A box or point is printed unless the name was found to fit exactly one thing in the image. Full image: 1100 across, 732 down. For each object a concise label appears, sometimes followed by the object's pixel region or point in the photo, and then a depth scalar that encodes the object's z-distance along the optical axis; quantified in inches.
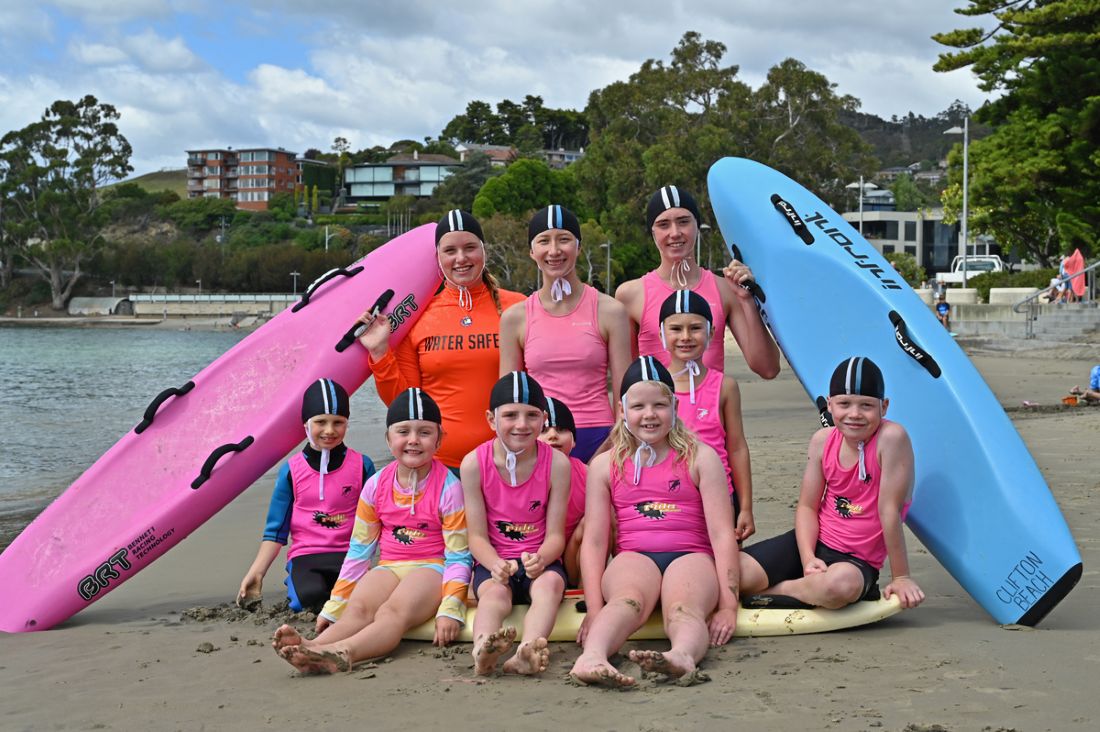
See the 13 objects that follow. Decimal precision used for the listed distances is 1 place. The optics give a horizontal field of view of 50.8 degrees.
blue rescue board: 172.9
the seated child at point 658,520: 154.9
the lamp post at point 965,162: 1056.8
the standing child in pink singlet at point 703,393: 171.2
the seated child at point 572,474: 171.2
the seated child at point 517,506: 161.6
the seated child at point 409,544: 161.9
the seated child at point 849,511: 162.7
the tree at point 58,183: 3100.4
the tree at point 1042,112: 781.9
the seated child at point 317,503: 187.0
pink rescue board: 208.8
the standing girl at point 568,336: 177.6
